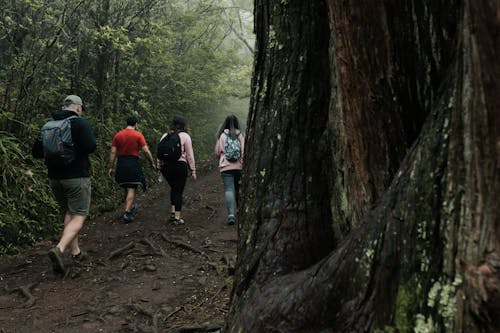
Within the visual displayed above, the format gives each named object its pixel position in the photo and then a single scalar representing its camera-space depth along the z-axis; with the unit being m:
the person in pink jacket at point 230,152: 7.71
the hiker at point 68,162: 5.88
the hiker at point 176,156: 8.19
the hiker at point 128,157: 8.48
